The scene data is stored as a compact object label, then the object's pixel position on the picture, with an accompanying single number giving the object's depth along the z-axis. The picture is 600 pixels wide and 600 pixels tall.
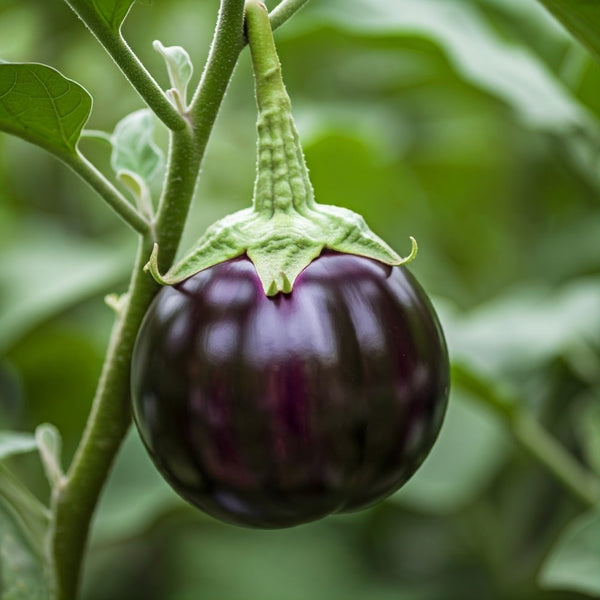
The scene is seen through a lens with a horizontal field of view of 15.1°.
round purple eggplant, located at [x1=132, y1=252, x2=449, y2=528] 0.62
